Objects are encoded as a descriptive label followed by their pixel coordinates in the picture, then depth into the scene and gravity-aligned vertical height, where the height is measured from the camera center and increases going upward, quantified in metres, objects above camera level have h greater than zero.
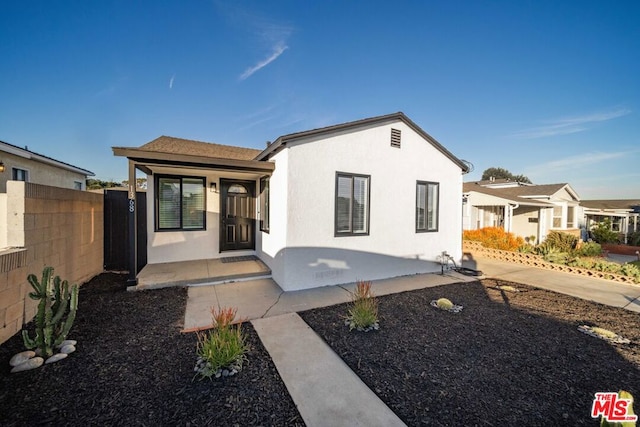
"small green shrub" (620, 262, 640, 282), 7.02 -1.68
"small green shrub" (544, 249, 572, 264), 8.54 -1.60
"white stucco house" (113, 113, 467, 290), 5.69 +0.13
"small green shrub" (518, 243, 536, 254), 9.87 -1.52
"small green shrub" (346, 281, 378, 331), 3.94 -1.70
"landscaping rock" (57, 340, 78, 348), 3.18 -1.79
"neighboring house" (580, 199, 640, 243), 19.08 -0.20
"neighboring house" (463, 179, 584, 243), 13.79 +0.06
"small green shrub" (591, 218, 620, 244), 15.12 -1.37
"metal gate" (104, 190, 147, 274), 6.96 -0.73
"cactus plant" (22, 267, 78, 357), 2.87 -1.32
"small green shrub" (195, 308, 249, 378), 2.76 -1.69
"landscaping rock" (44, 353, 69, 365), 2.89 -1.81
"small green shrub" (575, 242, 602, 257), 10.10 -1.61
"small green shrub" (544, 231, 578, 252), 10.23 -1.28
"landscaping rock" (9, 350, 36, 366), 2.76 -1.74
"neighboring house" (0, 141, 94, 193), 8.71 +1.51
